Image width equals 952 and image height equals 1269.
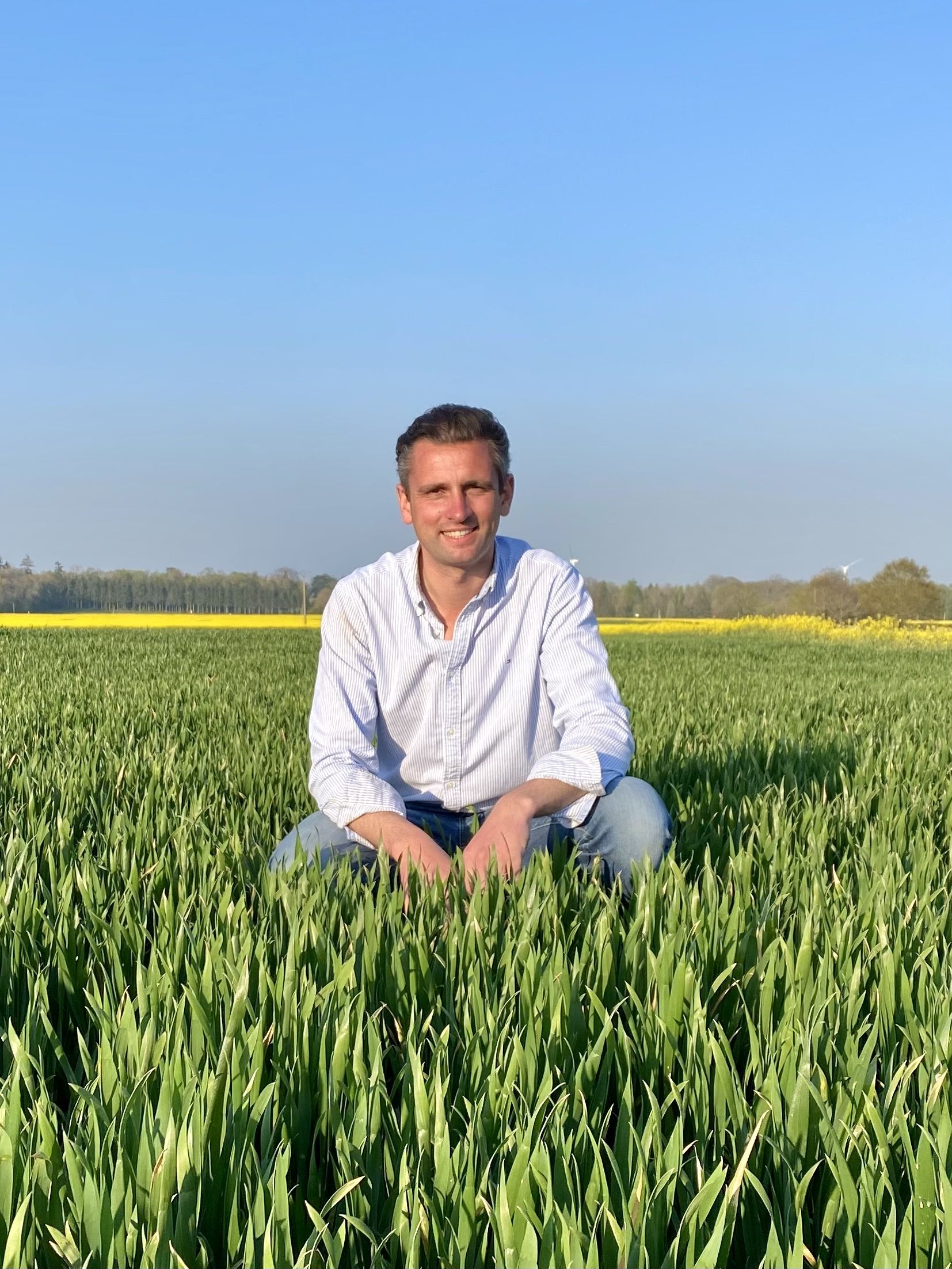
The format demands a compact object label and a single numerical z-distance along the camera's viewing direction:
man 2.71
